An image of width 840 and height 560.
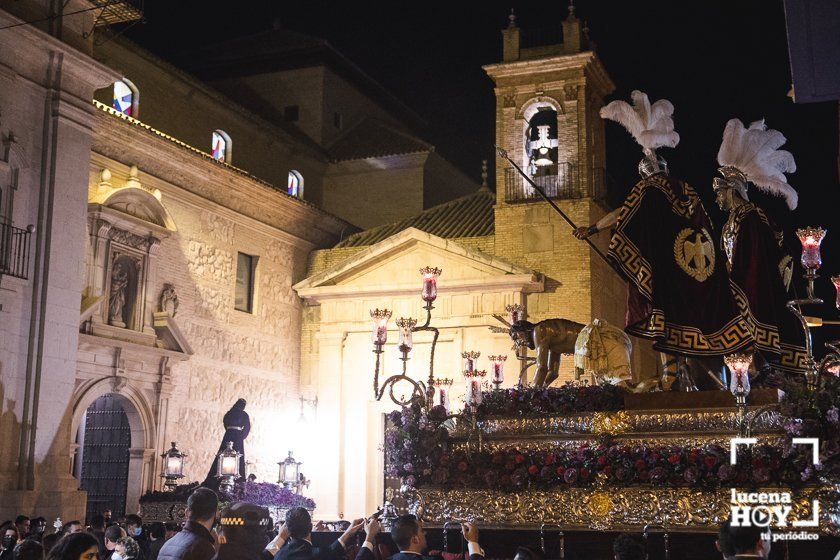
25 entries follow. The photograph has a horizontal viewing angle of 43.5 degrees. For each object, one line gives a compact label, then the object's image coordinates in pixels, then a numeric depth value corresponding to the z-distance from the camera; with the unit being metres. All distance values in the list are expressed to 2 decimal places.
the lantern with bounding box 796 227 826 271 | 9.81
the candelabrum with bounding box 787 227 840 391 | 9.75
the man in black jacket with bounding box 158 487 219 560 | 5.73
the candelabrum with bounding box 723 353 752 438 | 9.01
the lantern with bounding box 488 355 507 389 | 14.03
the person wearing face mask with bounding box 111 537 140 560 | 7.41
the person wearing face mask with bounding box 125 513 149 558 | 11.96
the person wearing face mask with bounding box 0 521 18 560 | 9.40
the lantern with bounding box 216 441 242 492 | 15.46
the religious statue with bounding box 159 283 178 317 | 21.59
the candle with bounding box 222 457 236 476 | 15.47
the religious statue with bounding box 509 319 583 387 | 14.81
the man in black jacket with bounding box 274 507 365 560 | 6.47
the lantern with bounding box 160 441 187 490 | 18.70
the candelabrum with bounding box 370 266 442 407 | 12.01
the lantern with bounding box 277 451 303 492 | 19.50
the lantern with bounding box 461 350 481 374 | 14.00
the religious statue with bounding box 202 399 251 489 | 18.31
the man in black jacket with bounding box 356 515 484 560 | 6.09
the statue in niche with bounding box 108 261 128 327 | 20.34
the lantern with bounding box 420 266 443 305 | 12.20
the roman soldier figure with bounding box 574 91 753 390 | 10.74
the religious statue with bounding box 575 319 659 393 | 12.72
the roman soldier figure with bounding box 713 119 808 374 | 11.08
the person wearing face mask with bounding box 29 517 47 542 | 13.32
